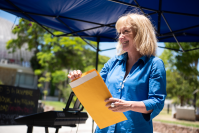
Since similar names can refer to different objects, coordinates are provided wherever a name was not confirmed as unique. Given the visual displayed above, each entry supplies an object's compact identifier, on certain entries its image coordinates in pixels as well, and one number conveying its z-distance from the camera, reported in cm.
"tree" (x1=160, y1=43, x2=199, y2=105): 1056
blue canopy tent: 298
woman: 97
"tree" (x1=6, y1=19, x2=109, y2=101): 1727
